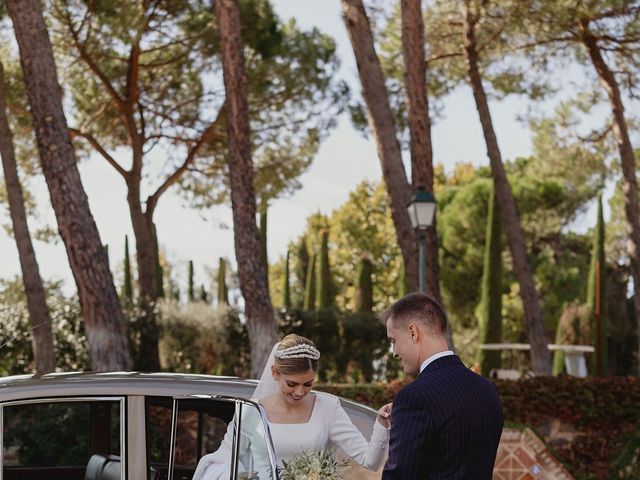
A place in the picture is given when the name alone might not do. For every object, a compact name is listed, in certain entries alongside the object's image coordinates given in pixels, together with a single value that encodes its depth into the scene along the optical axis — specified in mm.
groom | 3871
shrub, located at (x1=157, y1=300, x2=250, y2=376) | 26531
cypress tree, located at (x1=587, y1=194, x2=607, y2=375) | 36219
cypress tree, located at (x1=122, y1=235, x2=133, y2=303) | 36994
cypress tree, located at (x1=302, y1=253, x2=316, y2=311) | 45031
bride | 5113
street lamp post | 15297
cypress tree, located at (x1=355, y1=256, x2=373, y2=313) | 40000
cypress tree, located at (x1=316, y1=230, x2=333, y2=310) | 42406
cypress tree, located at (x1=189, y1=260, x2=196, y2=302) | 46578
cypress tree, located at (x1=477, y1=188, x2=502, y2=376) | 34812
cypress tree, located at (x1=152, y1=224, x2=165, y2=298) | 37250
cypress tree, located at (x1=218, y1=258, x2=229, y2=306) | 48000
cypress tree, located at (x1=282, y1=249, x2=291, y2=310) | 43809
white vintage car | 5328
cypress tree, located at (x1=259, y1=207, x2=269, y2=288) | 38044
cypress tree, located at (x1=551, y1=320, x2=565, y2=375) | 37719
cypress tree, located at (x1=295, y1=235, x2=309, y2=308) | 57125
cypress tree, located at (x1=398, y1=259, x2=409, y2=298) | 35234
